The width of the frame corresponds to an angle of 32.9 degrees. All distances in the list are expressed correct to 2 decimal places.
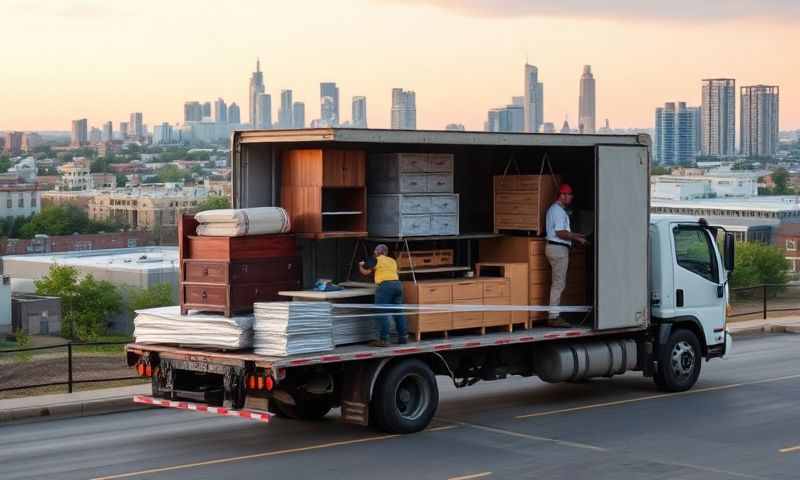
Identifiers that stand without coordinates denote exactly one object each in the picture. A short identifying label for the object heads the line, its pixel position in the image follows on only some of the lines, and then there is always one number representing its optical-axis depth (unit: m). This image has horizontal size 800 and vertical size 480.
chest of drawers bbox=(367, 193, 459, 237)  16.20
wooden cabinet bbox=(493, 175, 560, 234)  17.66
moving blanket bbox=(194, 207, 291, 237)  14.62
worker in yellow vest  15.25
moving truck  14.64
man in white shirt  17.20
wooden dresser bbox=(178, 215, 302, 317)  14.53
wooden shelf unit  15.50
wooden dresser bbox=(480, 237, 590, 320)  17.30
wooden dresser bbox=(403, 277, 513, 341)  15.71
